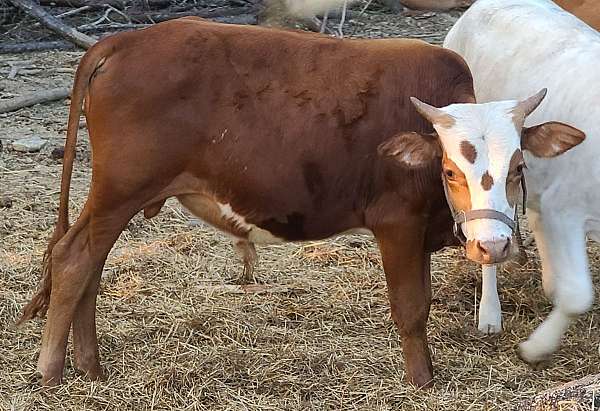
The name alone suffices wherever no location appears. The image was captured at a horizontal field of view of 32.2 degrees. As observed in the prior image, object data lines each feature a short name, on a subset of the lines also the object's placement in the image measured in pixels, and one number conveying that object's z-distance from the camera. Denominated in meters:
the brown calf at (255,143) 4.27
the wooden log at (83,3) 12.06
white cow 4.61
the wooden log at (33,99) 8.86
